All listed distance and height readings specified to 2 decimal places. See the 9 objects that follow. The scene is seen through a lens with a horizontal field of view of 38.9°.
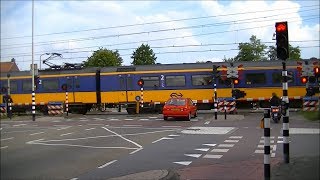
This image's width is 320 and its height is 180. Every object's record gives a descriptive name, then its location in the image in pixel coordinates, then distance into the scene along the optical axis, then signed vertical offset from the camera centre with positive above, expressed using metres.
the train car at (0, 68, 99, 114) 33.41 +0.44
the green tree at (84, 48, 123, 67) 34.89 +2.99
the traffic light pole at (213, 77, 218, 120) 24.69 -0.57
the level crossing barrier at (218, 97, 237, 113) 26.01 -0.65
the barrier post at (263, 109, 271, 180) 6.33 -0.67
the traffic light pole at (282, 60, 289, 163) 7.03 -0.34
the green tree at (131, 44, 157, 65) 47.38 +4.09
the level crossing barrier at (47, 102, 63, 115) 31.69 -0.90
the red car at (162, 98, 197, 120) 24.23 -0.79
